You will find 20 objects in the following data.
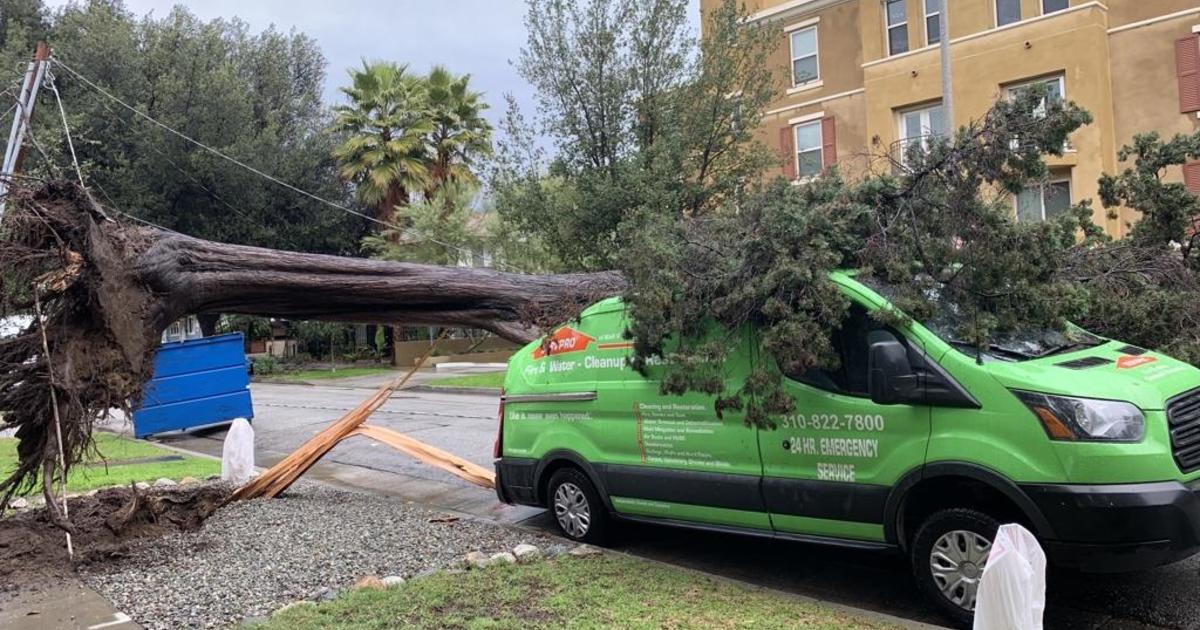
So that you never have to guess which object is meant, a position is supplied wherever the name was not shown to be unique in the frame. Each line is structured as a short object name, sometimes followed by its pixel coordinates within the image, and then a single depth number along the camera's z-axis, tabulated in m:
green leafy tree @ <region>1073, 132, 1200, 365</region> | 6.46
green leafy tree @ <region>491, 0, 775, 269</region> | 17.09
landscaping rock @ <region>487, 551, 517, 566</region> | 5.83
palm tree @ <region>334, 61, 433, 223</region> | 33.19
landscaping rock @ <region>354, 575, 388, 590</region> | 5.32
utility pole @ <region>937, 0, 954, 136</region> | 14.47
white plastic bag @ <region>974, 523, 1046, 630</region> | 3.49
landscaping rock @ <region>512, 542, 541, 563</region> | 5.95
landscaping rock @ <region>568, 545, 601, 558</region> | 6.13
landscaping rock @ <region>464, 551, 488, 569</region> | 5.78
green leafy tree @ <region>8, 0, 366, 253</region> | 30.19
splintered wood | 8.40
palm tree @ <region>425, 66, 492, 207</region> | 33.69
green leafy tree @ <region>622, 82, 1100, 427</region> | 4.82
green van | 4.18
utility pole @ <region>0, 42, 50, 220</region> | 13.15
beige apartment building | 20.55
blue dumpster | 14.98
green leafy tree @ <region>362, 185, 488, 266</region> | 30.39
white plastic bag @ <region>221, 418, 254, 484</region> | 8.97
